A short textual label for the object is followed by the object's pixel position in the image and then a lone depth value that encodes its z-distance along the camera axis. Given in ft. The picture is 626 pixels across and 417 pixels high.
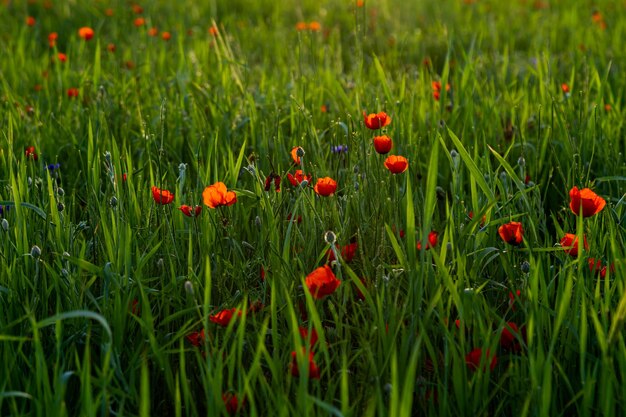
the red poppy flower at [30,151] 7.54
